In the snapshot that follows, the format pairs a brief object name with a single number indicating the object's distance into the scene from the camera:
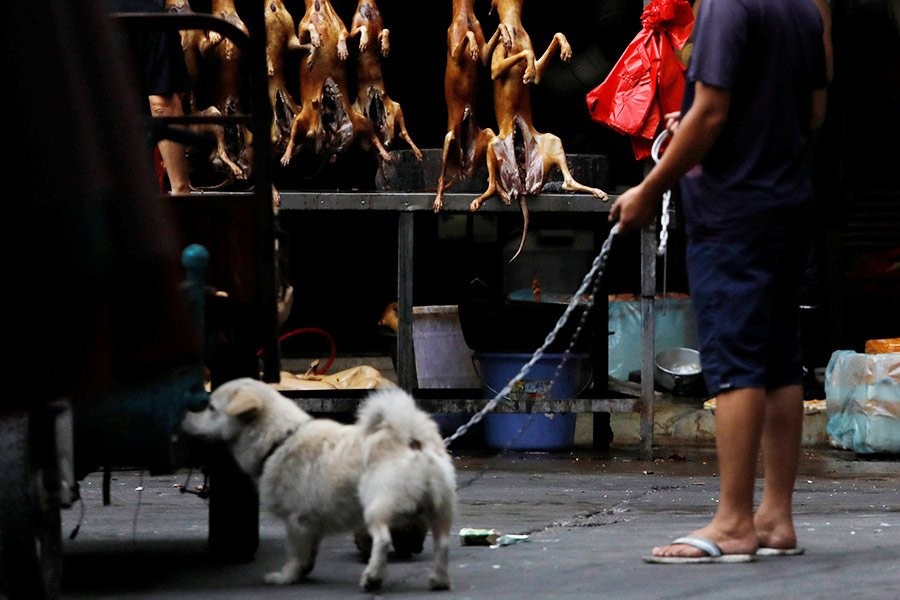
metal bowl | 22.27
